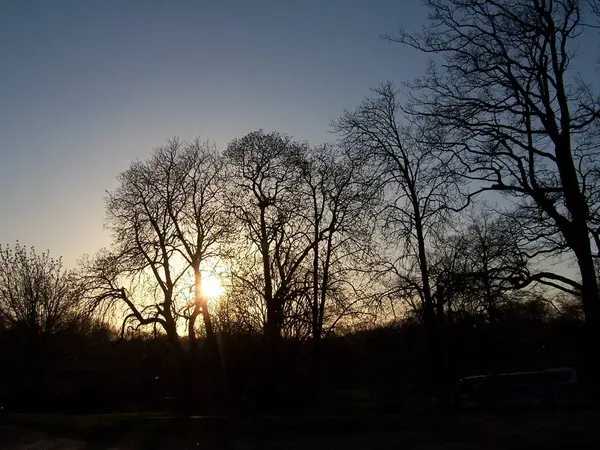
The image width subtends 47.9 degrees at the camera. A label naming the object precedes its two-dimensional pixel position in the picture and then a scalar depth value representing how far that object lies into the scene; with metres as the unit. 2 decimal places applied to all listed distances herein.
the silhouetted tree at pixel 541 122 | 22.69
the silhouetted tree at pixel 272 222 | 39.31
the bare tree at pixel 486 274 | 23.25
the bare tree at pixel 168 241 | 42.62
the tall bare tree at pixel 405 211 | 29.03
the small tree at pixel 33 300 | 50.38
